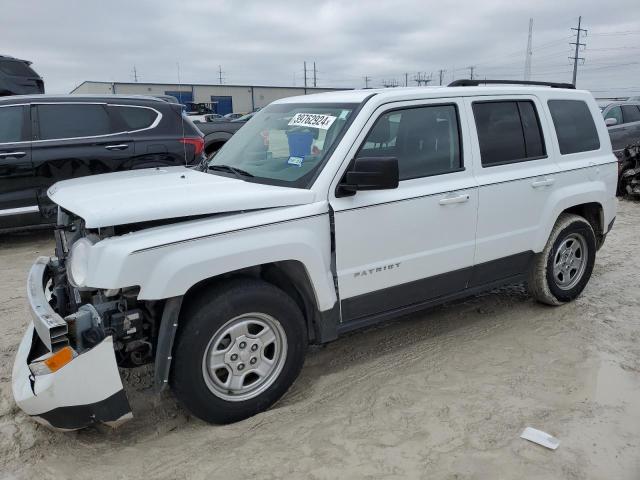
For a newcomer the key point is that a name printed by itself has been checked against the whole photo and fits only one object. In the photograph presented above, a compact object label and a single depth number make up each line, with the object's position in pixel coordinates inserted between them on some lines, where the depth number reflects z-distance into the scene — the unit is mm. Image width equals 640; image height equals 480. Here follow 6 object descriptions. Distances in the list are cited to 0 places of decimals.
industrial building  49469
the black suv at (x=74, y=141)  6566
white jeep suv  2686
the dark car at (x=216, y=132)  10250
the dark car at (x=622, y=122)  12039
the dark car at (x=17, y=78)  9711
